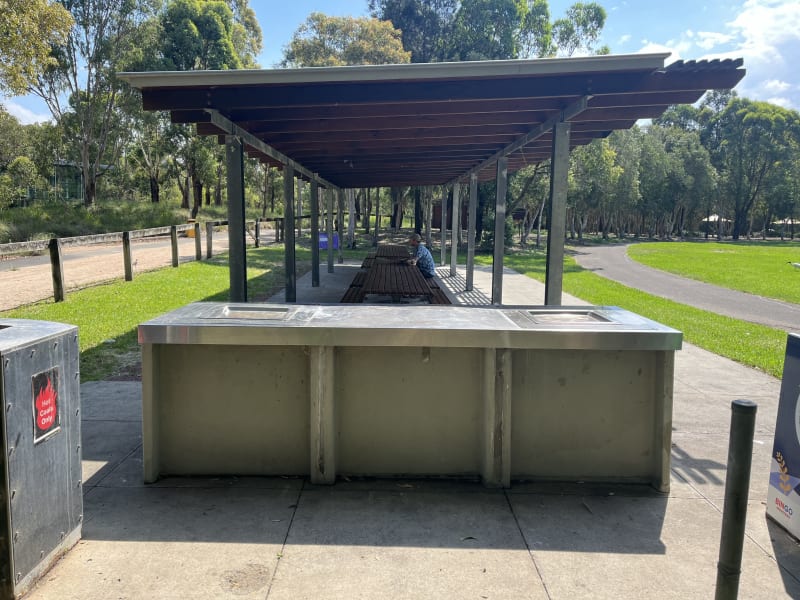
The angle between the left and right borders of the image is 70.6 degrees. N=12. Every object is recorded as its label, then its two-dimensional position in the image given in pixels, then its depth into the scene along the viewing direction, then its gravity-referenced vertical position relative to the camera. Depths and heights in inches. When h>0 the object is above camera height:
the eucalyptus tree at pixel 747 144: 2412.6 +348.3
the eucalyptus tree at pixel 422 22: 1498.5 +527.3
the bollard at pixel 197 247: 719.1 -33.9
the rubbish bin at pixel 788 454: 123.3 -51.0
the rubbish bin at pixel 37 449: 94.3 -41.3
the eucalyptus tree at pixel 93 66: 1194.6 +331.5
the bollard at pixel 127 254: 513.0 -31.0
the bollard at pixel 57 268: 393.4 -34.0
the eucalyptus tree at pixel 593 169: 1151.0 +115.4
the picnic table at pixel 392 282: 318.7 -39.1
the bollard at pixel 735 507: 75.4 -38.4
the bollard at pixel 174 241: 629.0 -23.3
